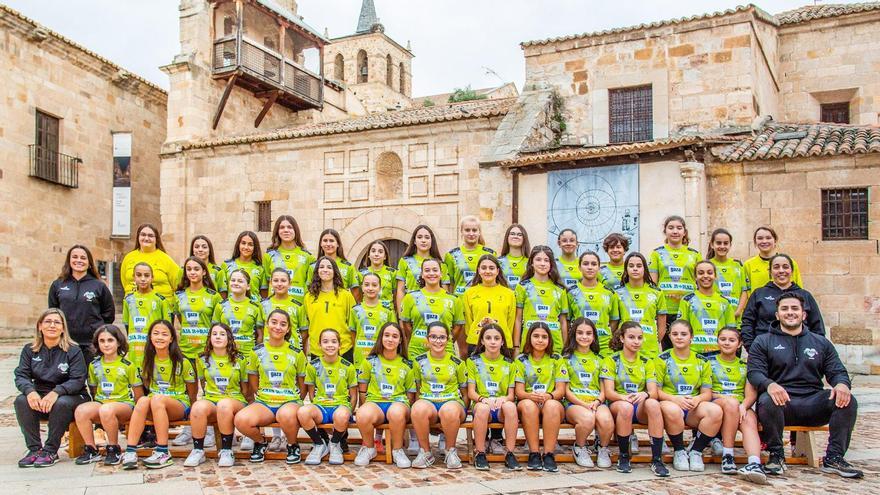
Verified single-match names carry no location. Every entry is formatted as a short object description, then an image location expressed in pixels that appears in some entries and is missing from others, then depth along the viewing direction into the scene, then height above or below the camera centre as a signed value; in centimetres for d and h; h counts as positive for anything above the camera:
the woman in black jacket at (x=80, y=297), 690 -31
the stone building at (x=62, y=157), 1689 +257
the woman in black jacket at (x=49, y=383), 599 -96
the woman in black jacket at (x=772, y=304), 648 -36
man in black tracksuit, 579 -94
